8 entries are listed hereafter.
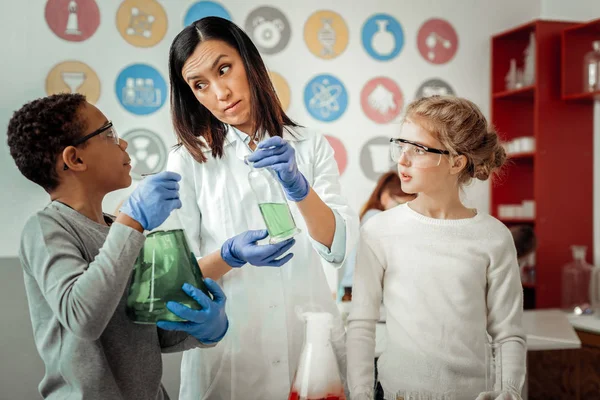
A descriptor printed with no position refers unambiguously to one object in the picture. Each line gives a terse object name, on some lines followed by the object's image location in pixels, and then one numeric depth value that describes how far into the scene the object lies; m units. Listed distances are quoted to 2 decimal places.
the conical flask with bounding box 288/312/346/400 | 1.00
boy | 0.96
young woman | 1.45
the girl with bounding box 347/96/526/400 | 1.26
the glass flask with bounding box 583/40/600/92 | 3.55
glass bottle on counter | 3.60
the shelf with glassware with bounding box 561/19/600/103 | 3.68
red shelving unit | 3.83
